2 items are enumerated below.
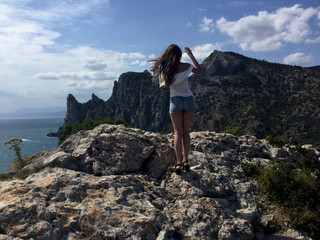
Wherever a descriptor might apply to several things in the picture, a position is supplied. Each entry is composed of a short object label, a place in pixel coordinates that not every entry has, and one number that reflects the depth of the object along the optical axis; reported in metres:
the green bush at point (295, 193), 5.51
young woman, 6.02
